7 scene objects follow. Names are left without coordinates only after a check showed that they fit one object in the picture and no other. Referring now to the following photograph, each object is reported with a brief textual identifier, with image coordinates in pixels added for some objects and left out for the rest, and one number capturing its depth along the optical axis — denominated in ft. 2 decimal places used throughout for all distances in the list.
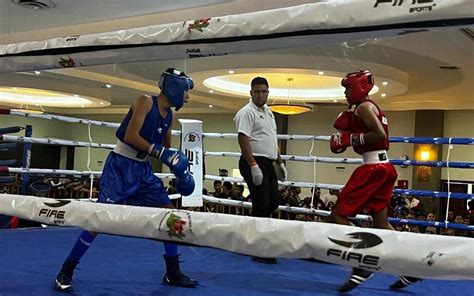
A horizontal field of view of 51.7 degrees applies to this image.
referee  8.53
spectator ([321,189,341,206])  21.77
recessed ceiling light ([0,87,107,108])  36.80
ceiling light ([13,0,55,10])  13.83
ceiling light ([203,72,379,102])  26.32
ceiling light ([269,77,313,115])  27.53
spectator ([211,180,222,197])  19.11
